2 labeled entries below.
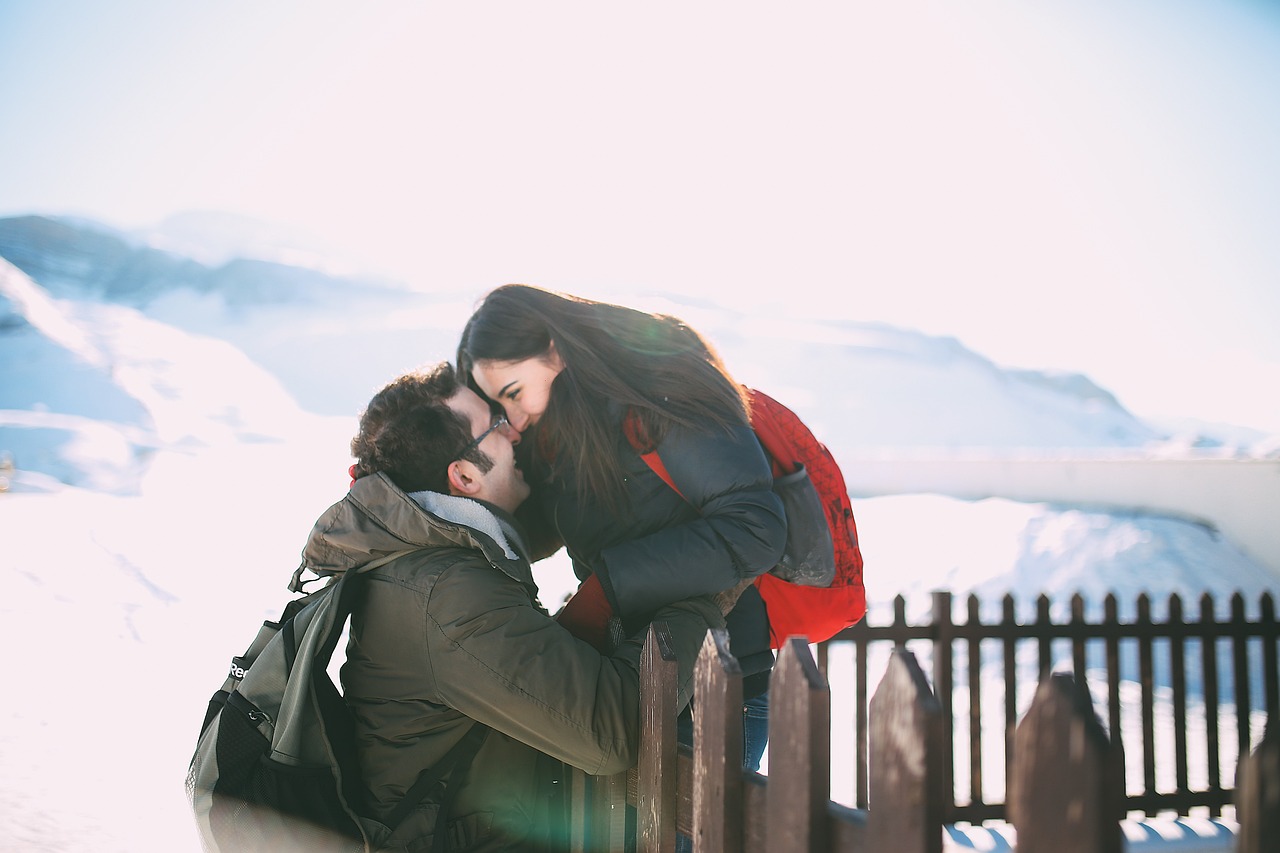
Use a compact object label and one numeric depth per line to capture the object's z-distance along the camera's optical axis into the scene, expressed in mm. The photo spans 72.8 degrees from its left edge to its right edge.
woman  1846
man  1590
